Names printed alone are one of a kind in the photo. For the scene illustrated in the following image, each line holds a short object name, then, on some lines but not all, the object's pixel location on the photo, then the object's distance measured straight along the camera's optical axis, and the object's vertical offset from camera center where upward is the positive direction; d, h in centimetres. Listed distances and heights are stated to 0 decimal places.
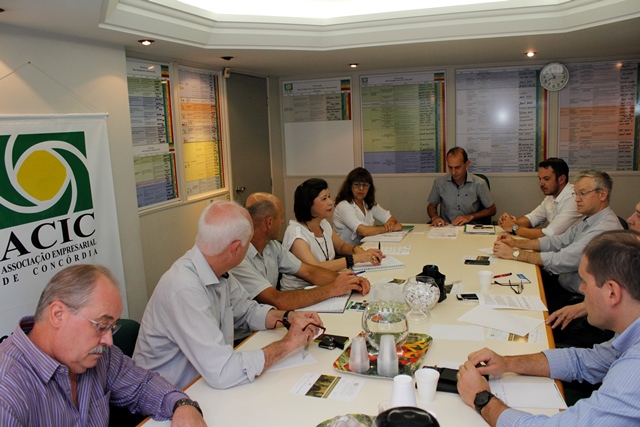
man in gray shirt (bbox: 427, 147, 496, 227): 491 -53
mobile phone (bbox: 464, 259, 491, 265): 324 -76
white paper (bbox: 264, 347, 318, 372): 189 -79
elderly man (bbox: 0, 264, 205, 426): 138 -55
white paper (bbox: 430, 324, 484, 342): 211 -79
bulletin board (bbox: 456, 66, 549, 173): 532 +19
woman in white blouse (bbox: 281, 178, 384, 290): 320 -58
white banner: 281 -28
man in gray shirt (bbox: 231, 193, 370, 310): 256 -66
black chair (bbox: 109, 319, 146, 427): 185 -79
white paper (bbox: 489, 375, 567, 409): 160 -81
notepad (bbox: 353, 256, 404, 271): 319 -76
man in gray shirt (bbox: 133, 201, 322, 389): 179 -63
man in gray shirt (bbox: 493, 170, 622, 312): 313 -66
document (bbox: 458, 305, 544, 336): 219 -79
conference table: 156 -79
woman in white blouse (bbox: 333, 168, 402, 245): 425 -56
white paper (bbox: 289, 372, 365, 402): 167 -79
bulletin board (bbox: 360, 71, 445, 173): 559 +21
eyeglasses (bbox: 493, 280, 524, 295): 268 -78
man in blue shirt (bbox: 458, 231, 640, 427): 134 -68
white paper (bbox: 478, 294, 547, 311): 243 -78
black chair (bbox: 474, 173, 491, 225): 496 -78
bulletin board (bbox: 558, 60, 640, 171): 507 +16
